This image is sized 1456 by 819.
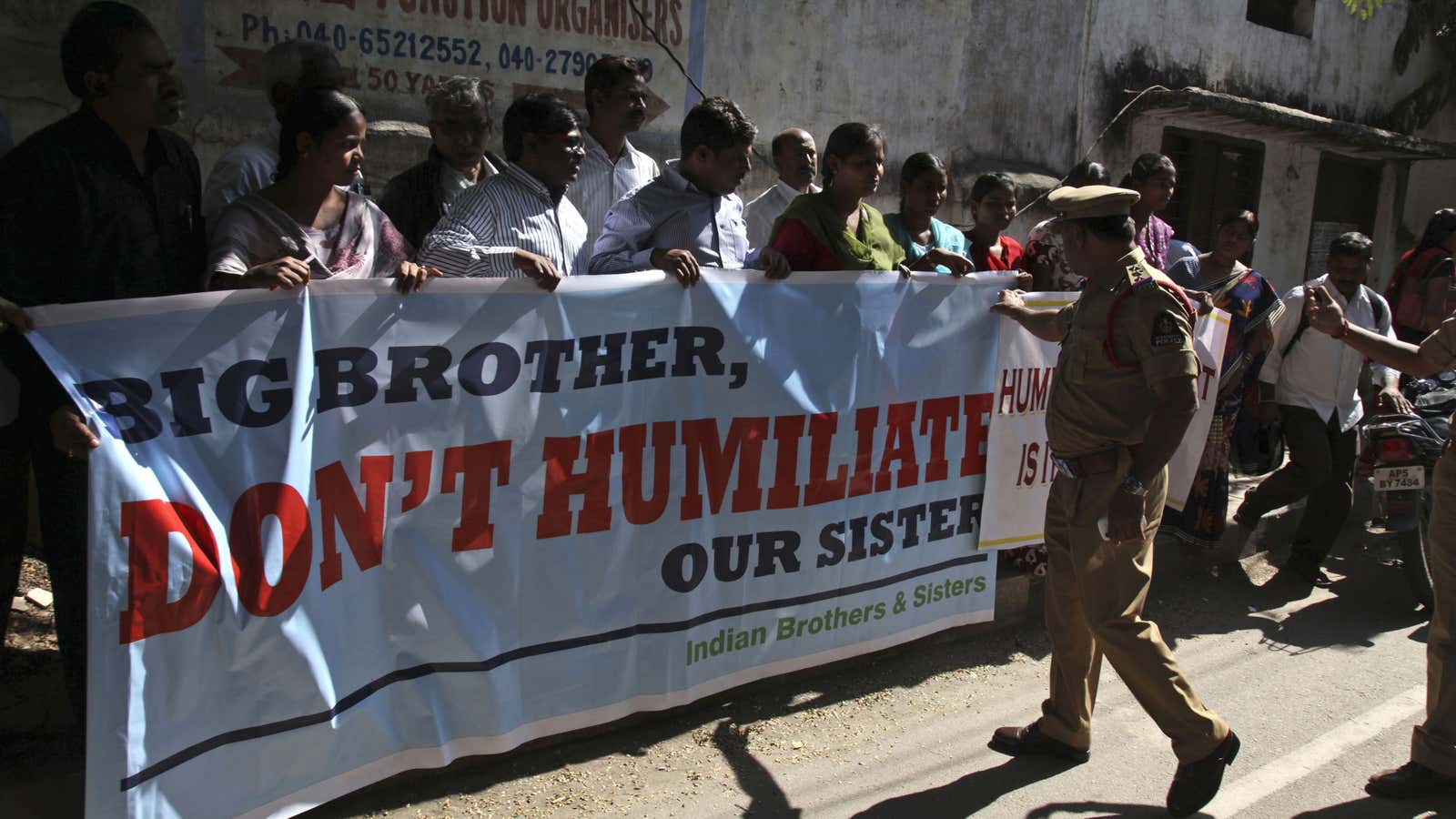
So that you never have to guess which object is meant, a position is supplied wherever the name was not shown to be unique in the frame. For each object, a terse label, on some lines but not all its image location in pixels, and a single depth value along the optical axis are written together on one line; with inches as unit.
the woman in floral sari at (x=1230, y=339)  204.5
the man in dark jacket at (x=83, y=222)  107.0
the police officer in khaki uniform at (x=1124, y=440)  124.0
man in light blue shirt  149.7
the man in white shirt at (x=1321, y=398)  210.4
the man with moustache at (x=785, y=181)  190.7
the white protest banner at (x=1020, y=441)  173.3
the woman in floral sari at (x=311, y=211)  115.6
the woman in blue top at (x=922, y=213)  175.5
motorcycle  205.6
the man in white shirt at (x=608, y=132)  173.3
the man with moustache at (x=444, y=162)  158.1
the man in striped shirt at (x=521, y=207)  136.0
